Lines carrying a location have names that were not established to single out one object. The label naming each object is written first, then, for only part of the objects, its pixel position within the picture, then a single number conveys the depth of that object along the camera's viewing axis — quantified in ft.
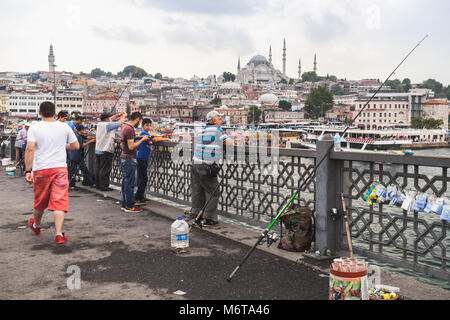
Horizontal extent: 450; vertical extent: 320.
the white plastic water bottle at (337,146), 13.44
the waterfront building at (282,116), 422.00
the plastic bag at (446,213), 11.07
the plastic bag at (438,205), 11.19
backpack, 14.57
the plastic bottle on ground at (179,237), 14.61
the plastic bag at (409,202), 11.77
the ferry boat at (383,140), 223.30
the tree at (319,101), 419.95
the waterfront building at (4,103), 401.21
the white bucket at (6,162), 43.85
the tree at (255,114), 410.93
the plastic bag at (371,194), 12.72
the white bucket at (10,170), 36.42
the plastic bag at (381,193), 12.50
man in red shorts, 15.26
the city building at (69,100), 415.44
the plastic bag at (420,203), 11.56
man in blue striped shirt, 17.80
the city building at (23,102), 397.60
